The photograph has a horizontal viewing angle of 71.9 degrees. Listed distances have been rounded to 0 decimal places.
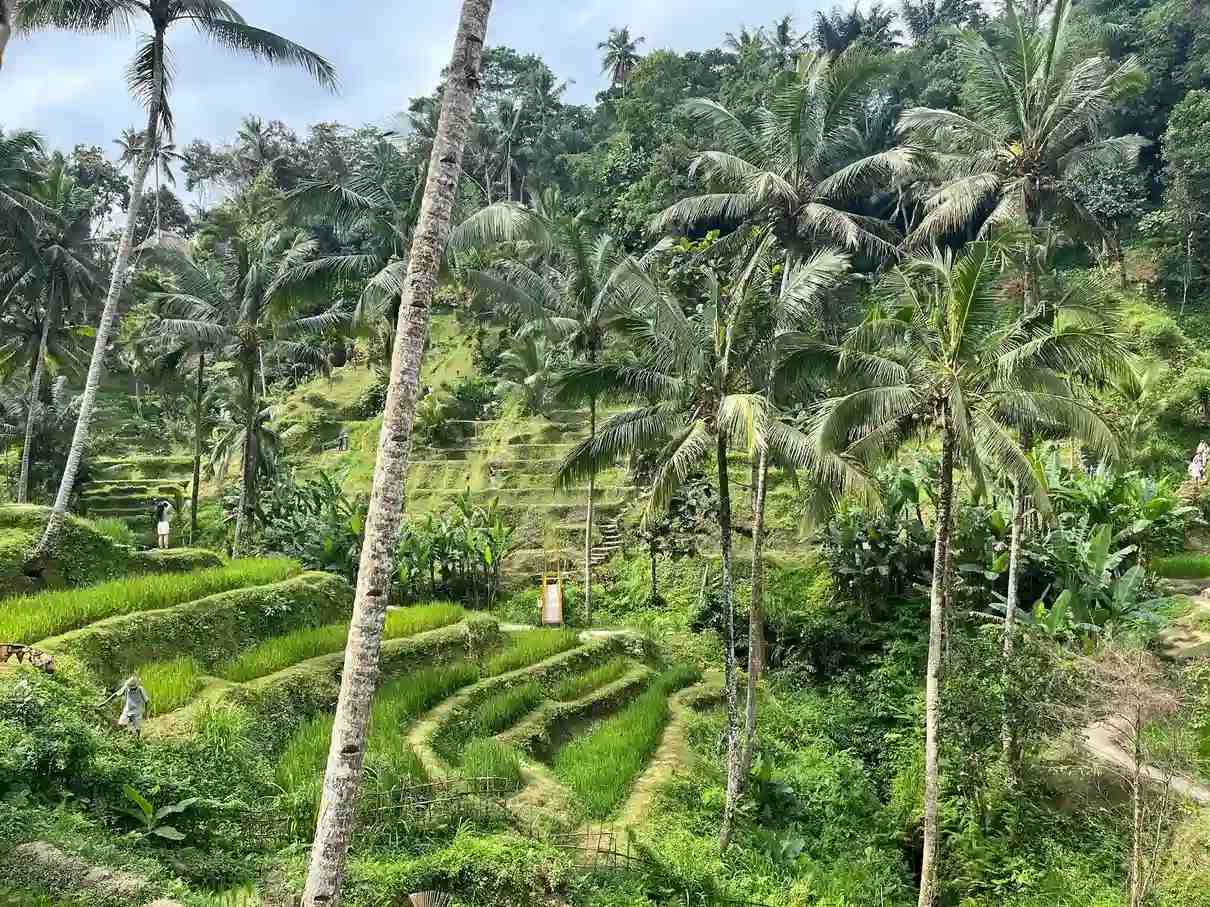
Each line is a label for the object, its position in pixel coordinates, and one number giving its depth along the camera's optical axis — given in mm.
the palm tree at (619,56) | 54141
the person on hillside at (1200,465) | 21781
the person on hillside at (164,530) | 19406
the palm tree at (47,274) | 24058
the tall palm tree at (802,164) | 15750
